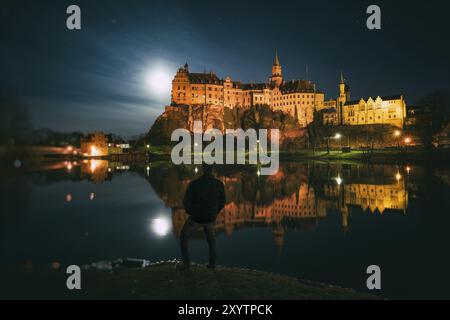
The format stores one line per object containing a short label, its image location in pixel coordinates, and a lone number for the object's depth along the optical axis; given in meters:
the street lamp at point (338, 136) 107.19
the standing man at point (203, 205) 8.03
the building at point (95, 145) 108.59
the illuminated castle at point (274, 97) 125.06
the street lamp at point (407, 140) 89.16
